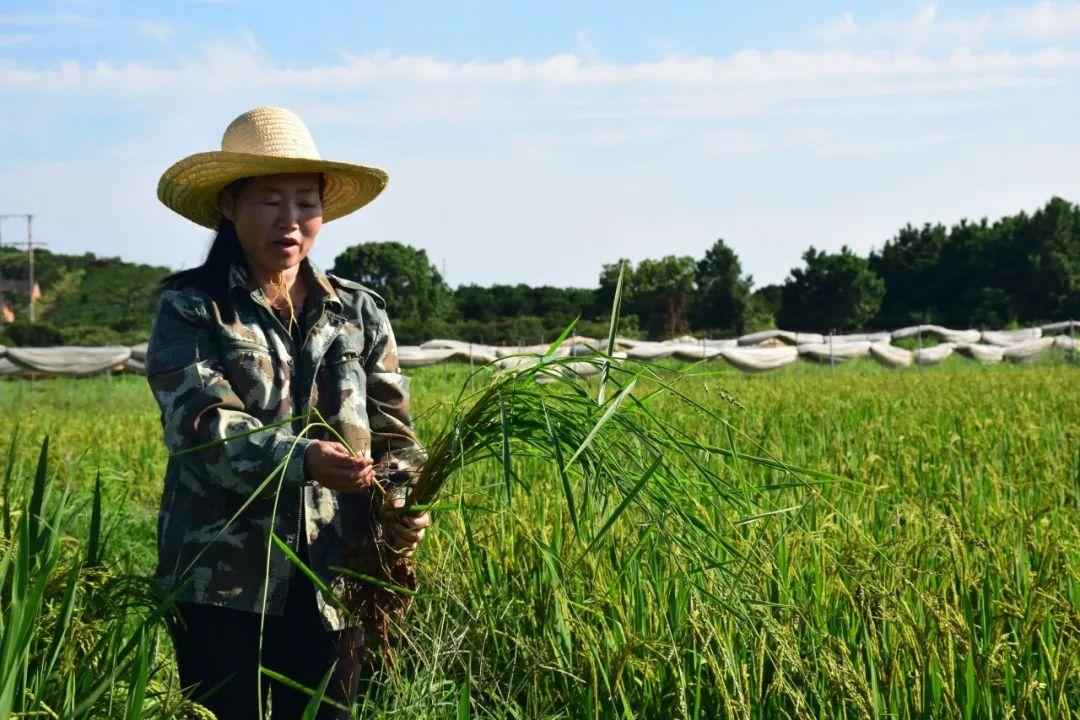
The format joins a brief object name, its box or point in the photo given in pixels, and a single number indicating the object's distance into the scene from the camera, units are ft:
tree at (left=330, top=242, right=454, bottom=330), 145.69
